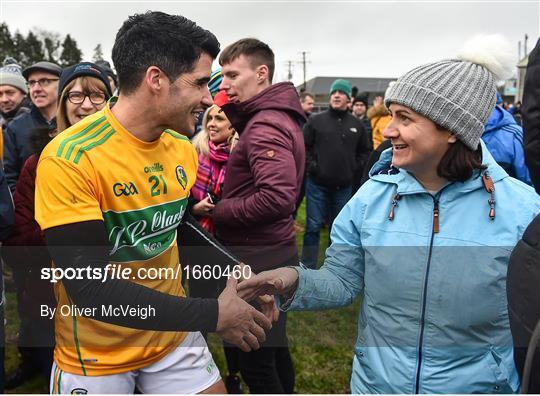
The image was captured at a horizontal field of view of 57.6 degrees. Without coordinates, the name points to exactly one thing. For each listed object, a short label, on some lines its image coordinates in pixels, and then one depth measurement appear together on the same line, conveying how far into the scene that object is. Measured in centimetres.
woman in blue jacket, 157
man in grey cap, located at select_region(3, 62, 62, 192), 321
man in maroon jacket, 248
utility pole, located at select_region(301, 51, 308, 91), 6838
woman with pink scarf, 298
